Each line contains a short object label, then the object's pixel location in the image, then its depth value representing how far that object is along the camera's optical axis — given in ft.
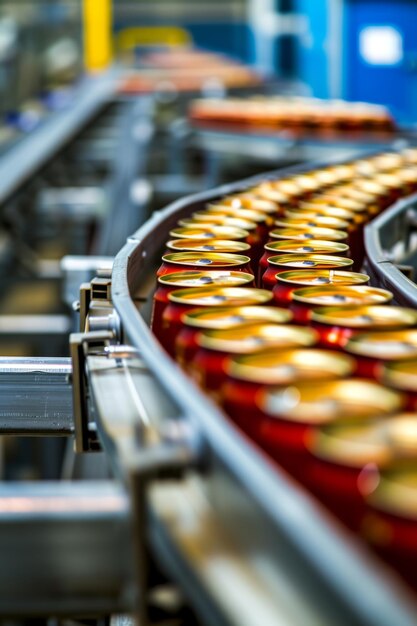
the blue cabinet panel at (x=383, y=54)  25.95
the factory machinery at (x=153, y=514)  2.78
